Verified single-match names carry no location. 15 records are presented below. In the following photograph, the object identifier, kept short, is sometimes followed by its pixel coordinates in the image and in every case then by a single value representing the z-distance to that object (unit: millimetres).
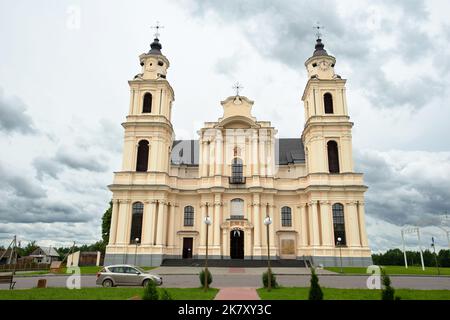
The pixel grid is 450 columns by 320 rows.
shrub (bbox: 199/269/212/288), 15992
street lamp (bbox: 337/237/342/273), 32088
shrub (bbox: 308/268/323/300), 9977
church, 34438
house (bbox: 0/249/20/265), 58500
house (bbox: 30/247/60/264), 70888
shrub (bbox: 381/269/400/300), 9180
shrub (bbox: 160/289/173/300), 8555
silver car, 17234
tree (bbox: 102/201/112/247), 48188
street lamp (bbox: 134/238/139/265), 33031
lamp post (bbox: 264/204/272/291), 14969
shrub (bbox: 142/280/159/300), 8117
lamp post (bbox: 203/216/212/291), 14680
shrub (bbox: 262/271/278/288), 15943
